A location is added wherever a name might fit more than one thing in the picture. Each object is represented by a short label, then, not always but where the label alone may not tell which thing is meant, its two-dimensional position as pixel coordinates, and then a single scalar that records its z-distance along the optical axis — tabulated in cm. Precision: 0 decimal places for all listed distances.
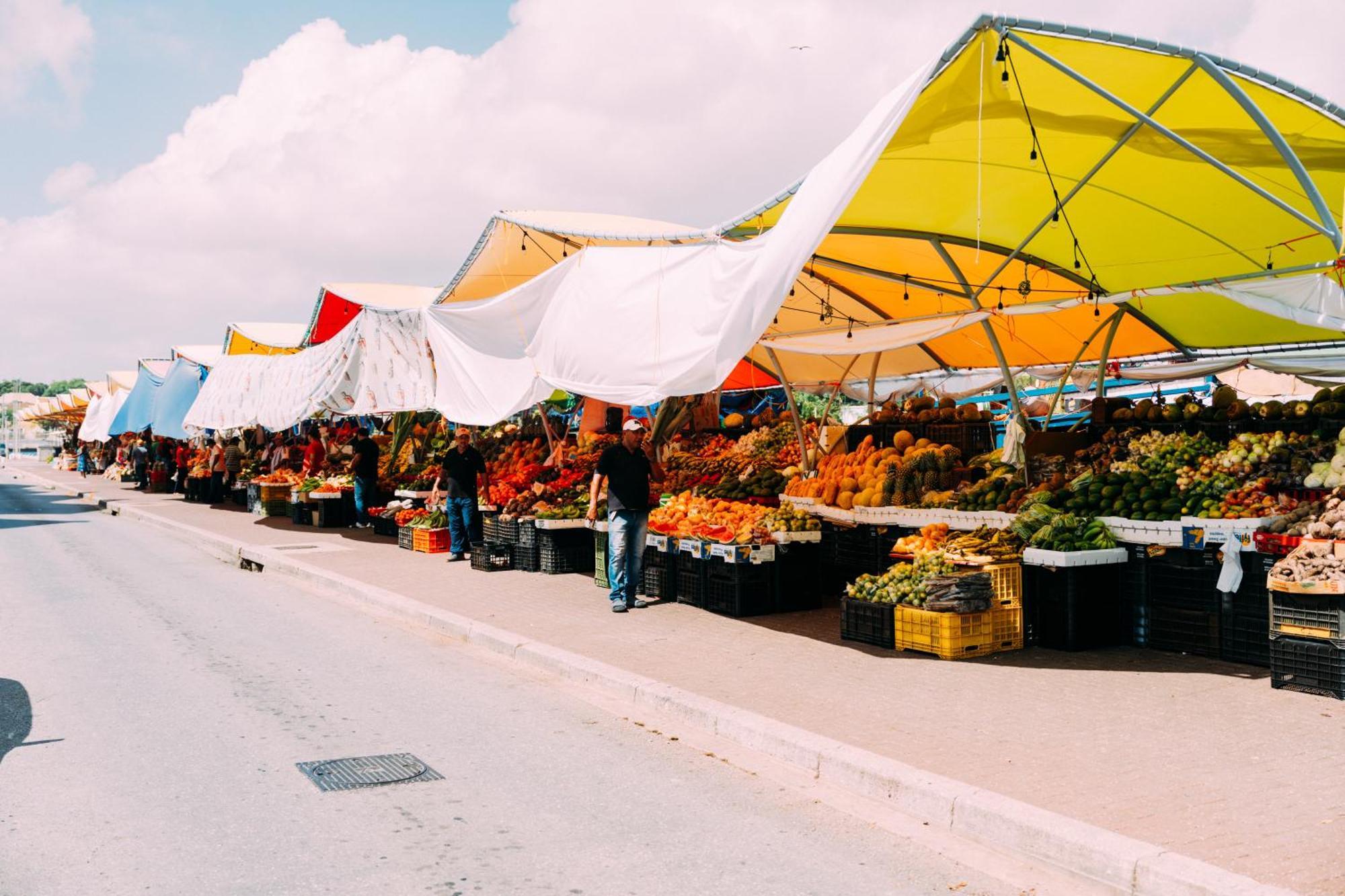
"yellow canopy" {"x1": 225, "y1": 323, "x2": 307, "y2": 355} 2584
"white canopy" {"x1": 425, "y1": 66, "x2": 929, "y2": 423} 795
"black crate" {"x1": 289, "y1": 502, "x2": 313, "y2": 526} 2483
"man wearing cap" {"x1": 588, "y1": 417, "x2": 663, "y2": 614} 1199
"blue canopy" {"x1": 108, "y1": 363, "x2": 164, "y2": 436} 3244
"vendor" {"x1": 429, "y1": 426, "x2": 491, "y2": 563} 1647
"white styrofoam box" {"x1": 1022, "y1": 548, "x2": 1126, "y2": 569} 931
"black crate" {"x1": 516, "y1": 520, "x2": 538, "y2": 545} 1547
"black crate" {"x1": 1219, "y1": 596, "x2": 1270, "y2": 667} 866
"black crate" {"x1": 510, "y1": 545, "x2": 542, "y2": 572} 1557
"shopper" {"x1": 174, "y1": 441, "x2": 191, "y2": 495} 3864
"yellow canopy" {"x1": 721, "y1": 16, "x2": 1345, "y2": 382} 877
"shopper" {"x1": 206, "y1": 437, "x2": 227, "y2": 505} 3344
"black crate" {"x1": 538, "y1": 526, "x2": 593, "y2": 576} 1516
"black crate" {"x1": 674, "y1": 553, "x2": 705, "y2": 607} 1215
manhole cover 621
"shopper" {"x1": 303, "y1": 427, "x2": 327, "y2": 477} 2708
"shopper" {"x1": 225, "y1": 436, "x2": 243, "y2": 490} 3228
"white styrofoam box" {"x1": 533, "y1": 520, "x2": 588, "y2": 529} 1483
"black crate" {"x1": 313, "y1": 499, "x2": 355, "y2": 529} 2405
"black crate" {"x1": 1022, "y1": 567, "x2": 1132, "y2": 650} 945
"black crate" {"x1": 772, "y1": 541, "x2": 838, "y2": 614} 1182
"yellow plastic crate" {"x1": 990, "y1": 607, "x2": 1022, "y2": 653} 942
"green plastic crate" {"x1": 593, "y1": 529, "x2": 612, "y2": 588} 1368
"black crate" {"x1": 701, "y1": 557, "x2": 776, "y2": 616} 1152
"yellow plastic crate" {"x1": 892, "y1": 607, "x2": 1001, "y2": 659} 909
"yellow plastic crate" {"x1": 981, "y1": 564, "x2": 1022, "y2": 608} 966
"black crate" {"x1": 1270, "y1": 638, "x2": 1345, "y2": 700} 757
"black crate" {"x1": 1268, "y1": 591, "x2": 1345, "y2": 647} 761
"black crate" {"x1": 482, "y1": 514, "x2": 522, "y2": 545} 1587
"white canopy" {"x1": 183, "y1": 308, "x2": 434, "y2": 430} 1656
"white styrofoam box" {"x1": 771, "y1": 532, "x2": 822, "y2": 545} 1167
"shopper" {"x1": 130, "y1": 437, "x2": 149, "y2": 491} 4372
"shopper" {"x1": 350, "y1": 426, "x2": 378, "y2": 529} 2228
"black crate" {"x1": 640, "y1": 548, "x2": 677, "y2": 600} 1276
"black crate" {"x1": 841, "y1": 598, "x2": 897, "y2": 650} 965
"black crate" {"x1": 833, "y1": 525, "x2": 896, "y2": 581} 1215
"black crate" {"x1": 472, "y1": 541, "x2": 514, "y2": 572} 1570
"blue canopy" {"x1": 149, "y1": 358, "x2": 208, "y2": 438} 2947
